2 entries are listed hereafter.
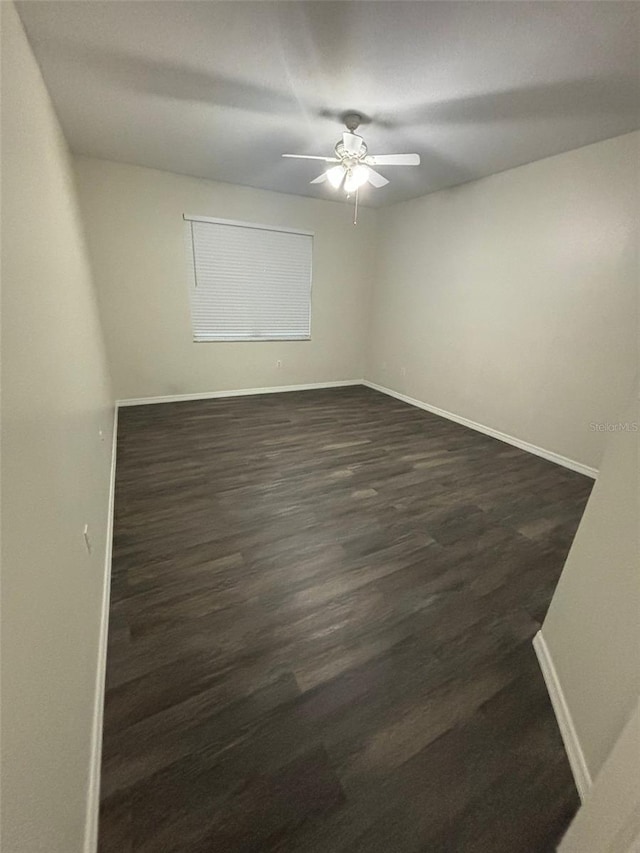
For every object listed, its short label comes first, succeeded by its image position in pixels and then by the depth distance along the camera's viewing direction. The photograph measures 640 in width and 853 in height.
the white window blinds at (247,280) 4.22
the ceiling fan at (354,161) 2.36
